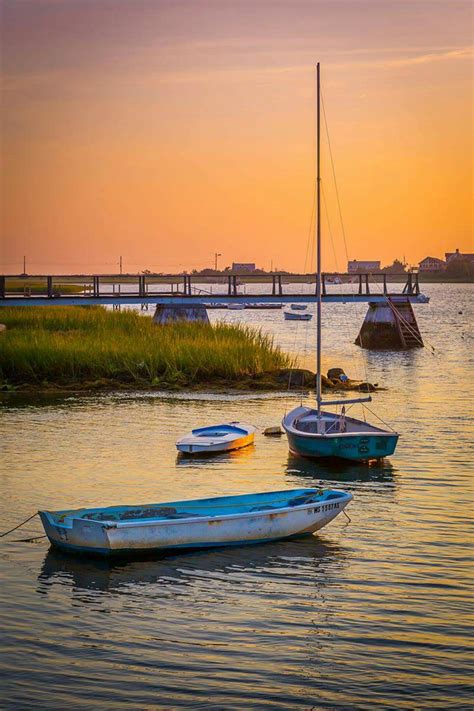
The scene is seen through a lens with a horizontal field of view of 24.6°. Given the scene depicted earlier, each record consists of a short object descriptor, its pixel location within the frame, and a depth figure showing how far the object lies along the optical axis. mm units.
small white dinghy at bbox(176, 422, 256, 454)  29609
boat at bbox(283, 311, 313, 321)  134325
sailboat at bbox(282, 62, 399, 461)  27719
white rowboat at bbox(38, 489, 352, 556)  18172
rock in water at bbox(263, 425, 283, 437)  33344
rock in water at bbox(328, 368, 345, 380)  49647
